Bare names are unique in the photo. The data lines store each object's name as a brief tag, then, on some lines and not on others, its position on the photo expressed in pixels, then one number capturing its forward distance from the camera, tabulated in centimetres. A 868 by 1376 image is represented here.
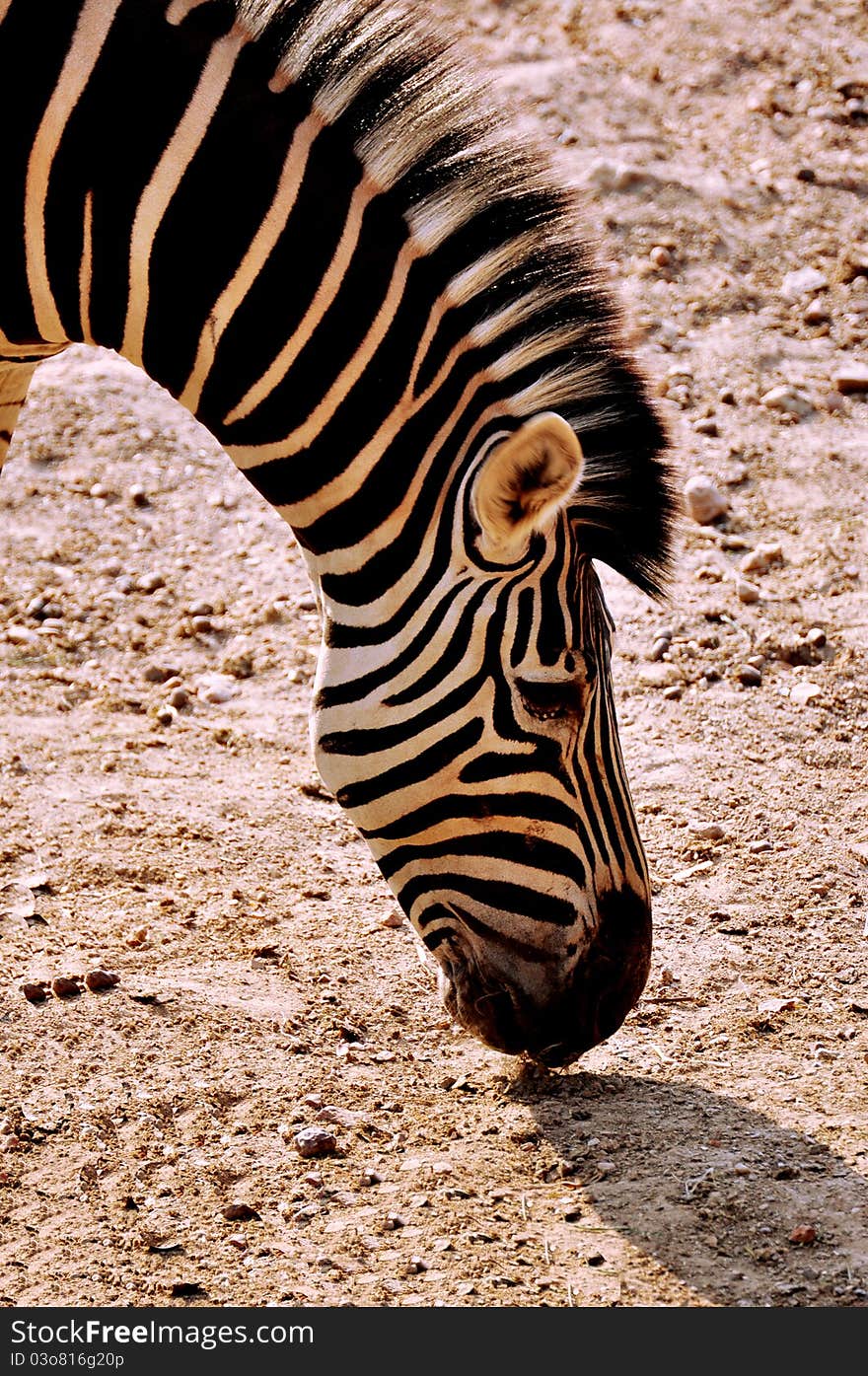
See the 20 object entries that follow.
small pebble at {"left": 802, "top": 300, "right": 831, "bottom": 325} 1686
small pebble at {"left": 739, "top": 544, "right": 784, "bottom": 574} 1390
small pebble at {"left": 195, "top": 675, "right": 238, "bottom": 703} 1305
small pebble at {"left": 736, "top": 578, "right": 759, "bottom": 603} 1351
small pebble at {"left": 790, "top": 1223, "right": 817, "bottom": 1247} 750
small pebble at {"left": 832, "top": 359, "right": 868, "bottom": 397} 1589
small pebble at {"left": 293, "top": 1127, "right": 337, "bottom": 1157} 834
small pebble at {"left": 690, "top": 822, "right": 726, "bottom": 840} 1108
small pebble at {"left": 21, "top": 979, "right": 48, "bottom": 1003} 966
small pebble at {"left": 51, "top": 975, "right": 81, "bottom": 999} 970
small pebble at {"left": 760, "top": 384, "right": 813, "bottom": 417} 1575
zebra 734
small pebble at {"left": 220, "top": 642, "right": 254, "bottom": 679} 1339
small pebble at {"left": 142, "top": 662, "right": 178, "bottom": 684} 1339
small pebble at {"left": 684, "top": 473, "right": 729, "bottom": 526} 1445
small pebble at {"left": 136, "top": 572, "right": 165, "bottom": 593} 1445
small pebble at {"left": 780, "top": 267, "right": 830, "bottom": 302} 1742
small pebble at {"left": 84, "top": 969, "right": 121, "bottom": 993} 975
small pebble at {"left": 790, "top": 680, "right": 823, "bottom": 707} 1247
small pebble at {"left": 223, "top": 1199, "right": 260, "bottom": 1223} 791
